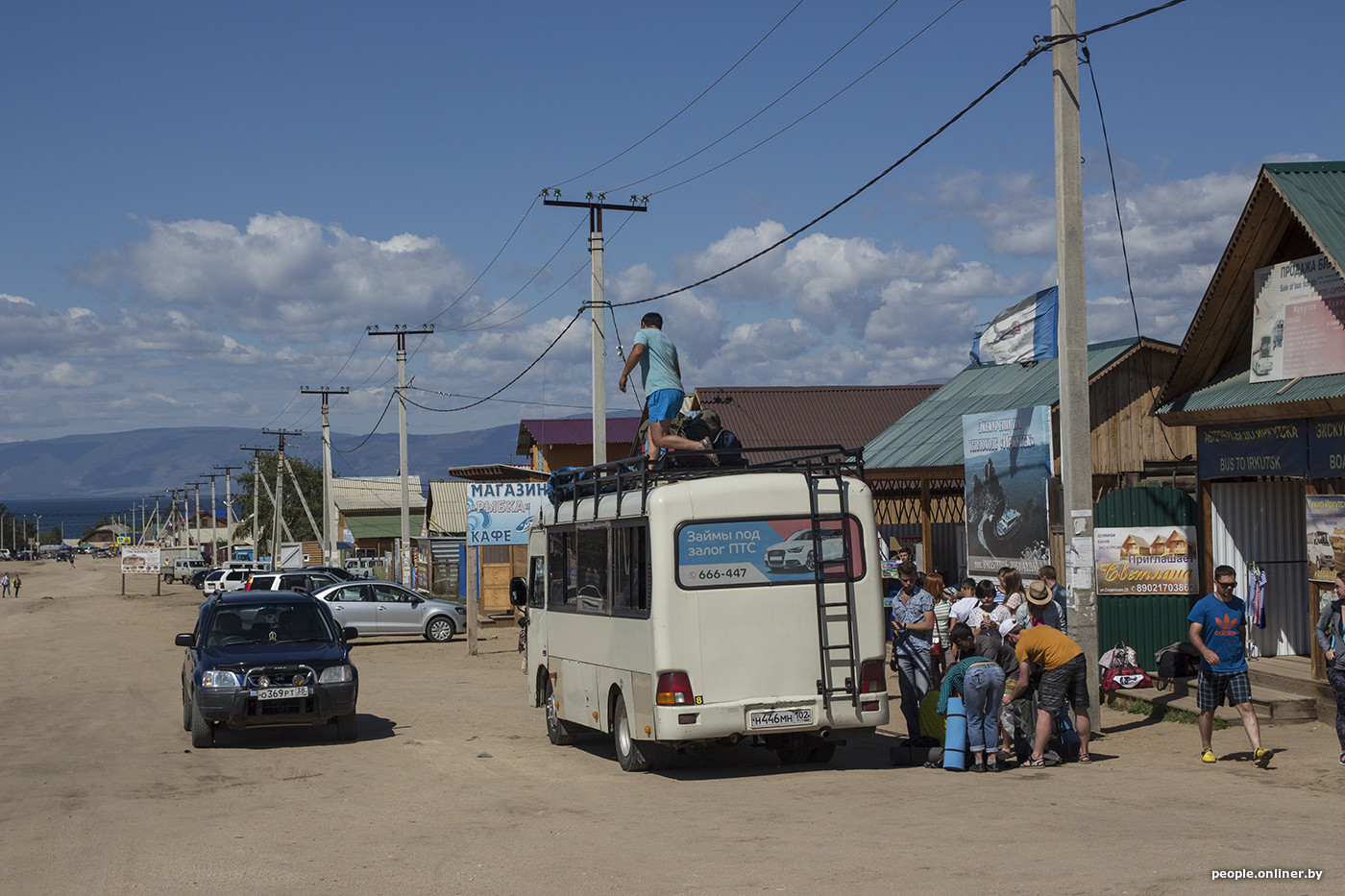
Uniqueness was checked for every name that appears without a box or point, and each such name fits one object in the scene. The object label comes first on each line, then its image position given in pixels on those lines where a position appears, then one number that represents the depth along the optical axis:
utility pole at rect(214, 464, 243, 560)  106.89
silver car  33.53
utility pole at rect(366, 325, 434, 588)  46.38
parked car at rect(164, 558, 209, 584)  98.79
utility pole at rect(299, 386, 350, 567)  58.84
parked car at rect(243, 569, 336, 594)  35.88
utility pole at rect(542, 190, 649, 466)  26.91
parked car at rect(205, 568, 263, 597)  57.57
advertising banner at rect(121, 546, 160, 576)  74.00
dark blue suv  14.41
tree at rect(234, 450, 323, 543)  110.25
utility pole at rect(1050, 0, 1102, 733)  13.73
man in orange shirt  12.02
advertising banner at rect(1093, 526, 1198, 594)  16.81
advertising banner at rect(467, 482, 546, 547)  28.17
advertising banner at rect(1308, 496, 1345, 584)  13.59
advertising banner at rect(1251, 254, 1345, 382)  14.16
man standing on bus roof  12.86
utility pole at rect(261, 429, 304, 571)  68.38
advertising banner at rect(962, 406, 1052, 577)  18.02
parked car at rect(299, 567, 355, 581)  42.50
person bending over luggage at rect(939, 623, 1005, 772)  11.80
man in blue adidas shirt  11.80
